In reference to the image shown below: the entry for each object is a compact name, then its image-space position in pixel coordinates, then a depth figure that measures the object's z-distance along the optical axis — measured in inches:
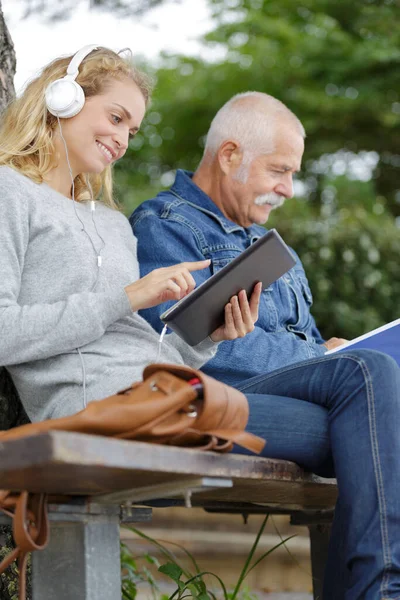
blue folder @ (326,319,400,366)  198.9
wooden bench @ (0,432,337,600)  117.9
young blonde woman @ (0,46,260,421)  166.0
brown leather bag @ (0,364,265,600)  128.1
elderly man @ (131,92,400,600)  156.7
